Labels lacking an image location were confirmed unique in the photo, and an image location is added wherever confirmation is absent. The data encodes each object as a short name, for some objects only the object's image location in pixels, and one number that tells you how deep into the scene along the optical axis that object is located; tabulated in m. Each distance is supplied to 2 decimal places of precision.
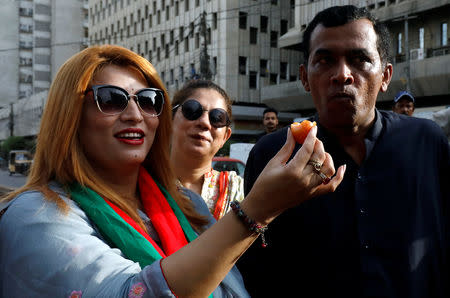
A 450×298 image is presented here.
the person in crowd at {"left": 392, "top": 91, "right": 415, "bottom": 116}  5.87
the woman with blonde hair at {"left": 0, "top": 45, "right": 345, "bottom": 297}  1.34
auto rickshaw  37.00
